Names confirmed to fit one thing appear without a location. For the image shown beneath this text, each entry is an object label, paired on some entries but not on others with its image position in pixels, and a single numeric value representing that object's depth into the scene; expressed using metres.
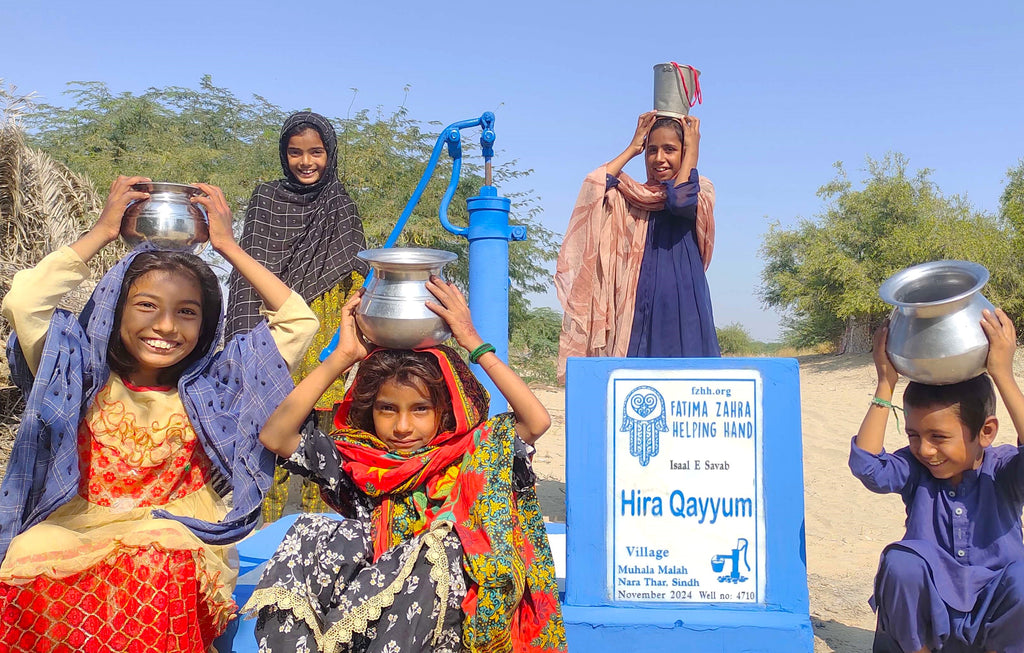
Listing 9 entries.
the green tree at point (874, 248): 14.66
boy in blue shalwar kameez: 2.39
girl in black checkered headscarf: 4.25
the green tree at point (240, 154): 11.21
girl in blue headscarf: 2.09
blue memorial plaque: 2.80
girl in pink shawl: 3.78
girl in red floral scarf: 2.10
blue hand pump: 4.17
